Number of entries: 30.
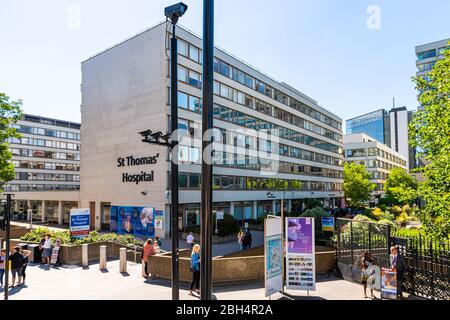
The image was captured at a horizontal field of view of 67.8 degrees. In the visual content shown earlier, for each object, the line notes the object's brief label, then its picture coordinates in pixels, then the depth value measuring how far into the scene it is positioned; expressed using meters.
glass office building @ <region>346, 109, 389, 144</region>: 143.38
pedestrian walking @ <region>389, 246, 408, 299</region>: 10.68
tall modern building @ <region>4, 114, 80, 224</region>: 73.88
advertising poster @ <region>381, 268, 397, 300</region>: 10.47
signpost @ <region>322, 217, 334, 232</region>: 22.55
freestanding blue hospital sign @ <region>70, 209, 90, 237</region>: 18.81
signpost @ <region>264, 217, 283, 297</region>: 10.71
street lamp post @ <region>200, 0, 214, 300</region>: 4.70
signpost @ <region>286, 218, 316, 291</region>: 11.41
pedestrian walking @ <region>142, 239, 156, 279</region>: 13.90
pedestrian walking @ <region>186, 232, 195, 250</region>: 20.11
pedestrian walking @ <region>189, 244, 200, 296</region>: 11.35
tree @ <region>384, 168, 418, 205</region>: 72.18
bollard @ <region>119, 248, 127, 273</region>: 14.99
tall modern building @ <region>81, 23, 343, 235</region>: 32.59
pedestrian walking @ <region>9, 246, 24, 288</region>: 12.58
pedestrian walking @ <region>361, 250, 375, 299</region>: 10.98
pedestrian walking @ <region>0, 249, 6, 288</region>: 12.48
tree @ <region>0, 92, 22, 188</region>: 27.06
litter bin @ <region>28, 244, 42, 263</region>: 17.42
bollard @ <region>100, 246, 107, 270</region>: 15.61
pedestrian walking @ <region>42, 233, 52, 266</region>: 16.66
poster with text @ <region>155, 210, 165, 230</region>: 30.67
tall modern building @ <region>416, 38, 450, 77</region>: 65.75
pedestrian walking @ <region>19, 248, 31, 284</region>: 13.01
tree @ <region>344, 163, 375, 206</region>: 65.94
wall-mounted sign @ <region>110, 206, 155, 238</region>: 31.09
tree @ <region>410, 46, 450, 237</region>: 12.88
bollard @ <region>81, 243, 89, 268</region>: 16.33
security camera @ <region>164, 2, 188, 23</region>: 6.90
